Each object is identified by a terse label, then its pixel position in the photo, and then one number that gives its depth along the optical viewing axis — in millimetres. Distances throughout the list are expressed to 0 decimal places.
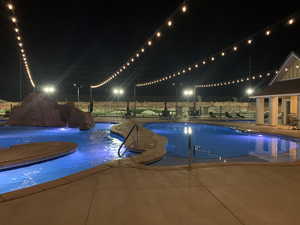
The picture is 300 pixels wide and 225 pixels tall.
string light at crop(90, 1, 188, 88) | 7764
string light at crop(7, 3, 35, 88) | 7783
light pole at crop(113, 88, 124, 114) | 24983
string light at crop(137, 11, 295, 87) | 9531
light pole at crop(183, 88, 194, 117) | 24922
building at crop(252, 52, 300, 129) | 13281
